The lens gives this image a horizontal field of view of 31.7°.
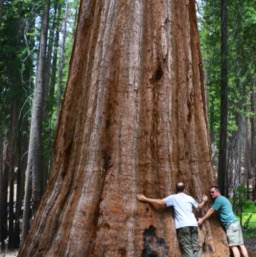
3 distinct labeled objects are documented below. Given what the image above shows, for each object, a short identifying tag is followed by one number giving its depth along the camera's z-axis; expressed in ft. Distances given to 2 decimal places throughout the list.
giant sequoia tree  17.89
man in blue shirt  20.29
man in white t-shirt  18.20
